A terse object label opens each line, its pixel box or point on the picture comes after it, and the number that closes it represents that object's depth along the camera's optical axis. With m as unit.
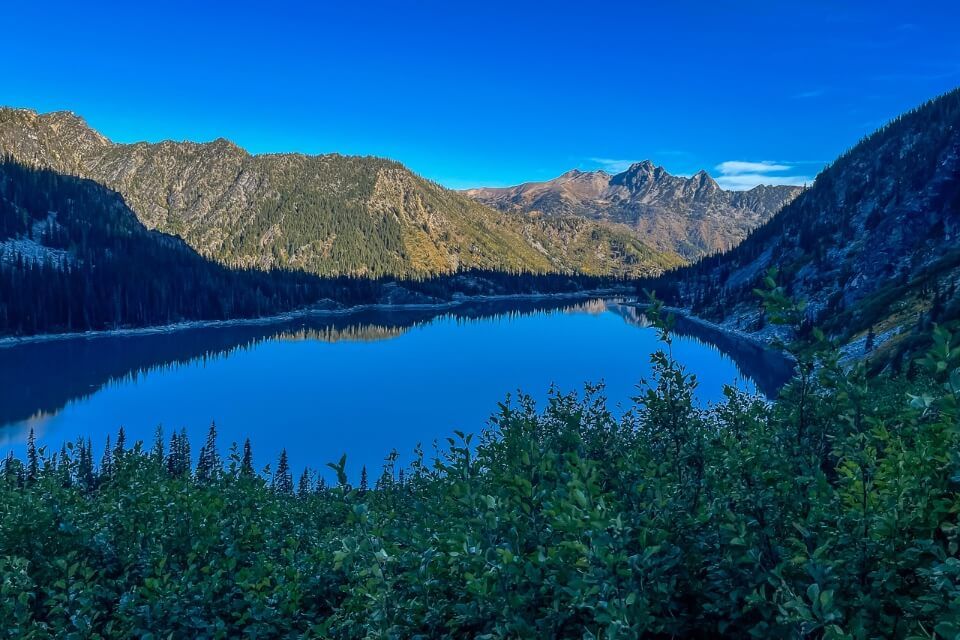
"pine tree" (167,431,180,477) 75.56
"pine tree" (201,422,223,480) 76.67
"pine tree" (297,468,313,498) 65.69
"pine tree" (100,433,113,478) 70.04
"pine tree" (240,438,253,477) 76.06
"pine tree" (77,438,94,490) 66.68
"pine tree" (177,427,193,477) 77.69
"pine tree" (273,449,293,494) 69.38
